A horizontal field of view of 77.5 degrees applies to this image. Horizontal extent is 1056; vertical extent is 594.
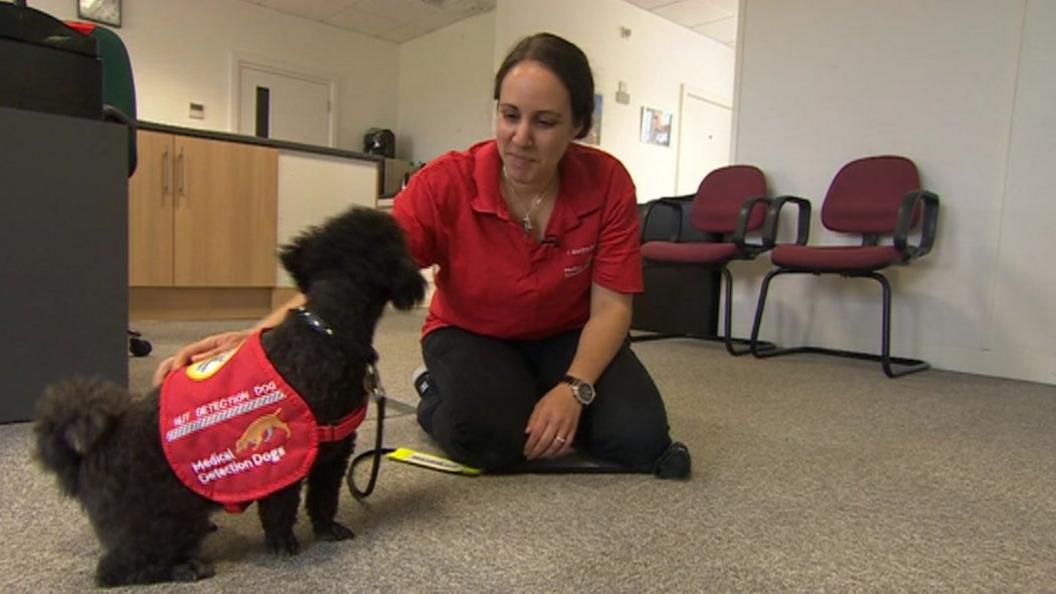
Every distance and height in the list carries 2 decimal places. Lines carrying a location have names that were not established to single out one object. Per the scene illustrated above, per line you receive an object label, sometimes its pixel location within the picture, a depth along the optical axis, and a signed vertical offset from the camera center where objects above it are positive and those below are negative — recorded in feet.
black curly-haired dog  2.39 -0.69
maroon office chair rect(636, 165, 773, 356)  9.53 +0.59
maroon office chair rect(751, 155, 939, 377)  8.21 +0.57
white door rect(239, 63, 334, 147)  20.07 +4.03
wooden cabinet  10.63 +0.30
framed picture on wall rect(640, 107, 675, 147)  19.83 +3.91
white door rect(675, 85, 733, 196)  21.16 +3.95
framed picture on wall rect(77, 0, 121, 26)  16.84 +5.56
